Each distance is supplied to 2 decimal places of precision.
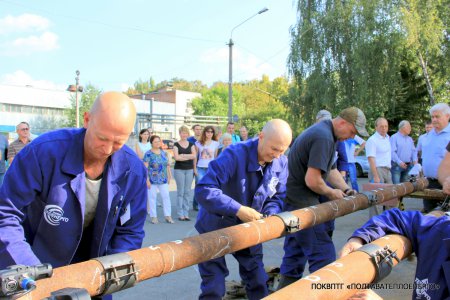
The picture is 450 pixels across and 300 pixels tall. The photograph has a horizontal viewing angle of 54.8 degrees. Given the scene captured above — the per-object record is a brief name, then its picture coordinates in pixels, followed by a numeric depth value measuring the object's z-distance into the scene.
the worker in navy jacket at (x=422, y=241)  1.98
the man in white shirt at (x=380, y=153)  8.12
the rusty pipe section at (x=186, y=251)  1.69
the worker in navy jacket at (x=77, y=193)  2.06
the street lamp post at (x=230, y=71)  20.44
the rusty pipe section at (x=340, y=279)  1.75
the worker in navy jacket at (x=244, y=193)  3.21
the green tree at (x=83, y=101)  43.62
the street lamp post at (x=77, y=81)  30.09
